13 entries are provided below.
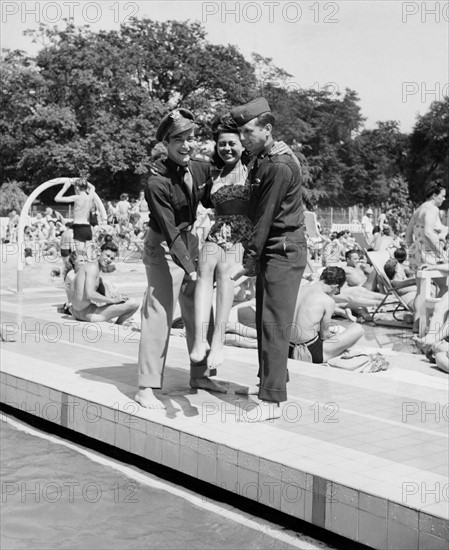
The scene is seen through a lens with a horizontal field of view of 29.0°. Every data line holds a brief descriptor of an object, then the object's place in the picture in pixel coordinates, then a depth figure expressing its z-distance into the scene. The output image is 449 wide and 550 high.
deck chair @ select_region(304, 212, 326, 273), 23.56
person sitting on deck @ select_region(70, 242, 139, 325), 11.68
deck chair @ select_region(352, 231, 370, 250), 17.21
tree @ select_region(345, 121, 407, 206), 85.44
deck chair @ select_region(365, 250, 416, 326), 12.29
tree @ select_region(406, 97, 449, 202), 75.69
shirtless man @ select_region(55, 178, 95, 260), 18.27
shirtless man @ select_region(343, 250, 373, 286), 13.96
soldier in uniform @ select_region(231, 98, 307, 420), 5.93
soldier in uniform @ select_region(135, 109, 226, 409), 6.30
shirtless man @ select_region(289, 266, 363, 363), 8.55
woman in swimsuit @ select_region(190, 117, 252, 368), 6.25
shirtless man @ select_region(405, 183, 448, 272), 11.83
